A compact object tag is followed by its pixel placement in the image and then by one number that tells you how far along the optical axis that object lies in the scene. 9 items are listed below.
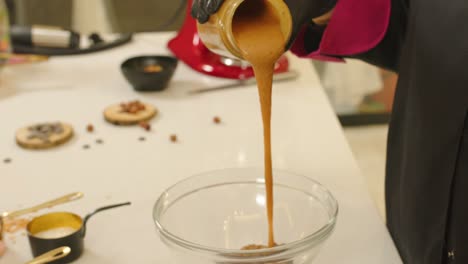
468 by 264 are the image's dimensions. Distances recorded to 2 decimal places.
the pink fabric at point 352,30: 1.13
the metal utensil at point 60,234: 0.97
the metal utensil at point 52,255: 0.94
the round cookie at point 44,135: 1.41
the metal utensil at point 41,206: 1.09
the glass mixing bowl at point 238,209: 0.97
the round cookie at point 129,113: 1.54
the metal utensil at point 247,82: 1.75
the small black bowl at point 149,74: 1.70
